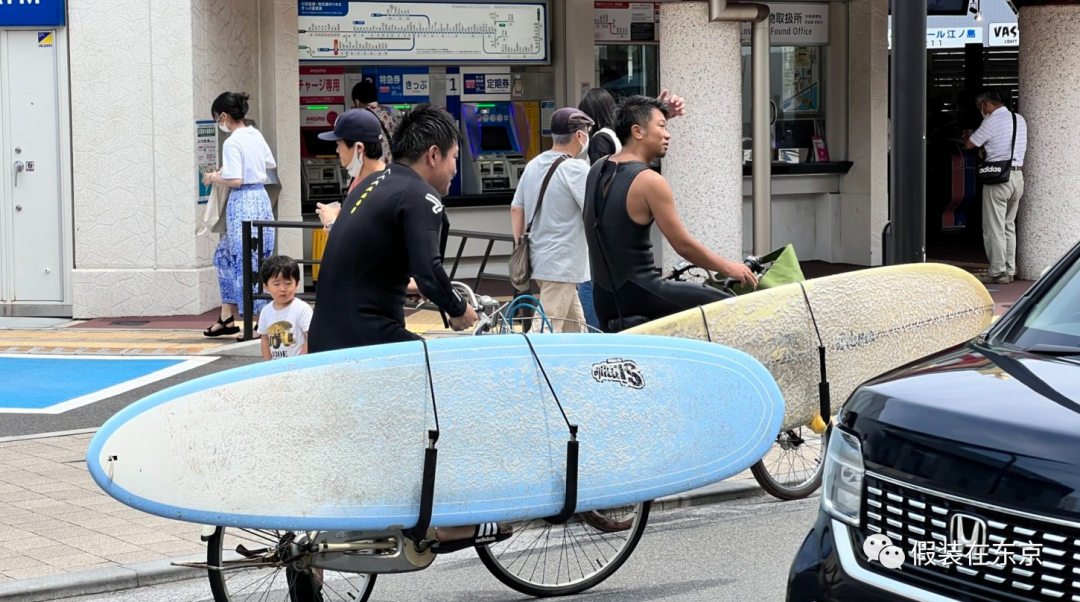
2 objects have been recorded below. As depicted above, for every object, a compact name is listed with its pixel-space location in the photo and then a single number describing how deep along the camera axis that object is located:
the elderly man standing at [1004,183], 15.01
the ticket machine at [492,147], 15.58
